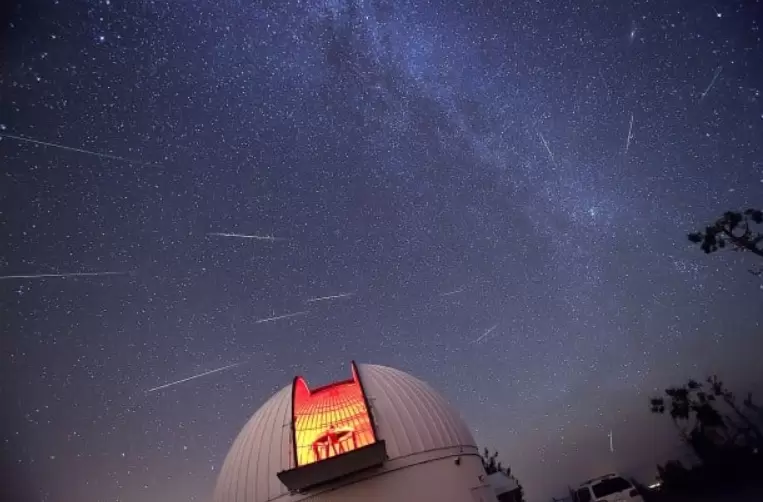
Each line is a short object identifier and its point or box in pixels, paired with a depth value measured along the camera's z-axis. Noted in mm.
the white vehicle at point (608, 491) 12453
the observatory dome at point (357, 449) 8461
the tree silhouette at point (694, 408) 29750
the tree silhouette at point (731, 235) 19303
